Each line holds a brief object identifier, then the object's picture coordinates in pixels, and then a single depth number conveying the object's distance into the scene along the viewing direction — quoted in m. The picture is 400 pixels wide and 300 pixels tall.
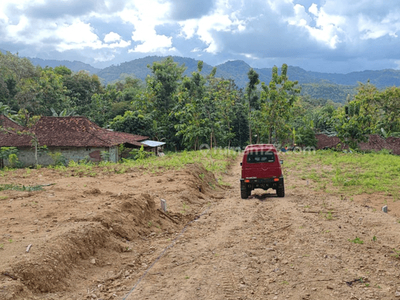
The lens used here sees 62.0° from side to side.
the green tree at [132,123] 41.53
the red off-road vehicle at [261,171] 14.05
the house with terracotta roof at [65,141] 28.97
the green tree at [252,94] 43.41
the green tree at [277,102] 43.01
